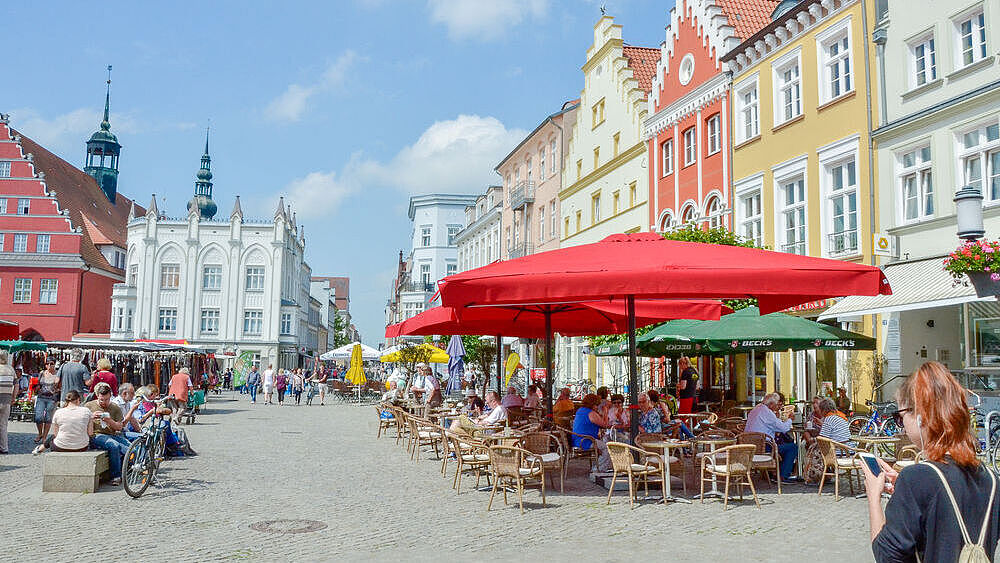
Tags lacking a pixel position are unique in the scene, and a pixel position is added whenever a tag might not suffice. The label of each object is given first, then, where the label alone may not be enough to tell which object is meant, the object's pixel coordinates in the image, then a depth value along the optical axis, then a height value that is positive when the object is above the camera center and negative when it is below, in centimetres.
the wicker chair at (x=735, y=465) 915 -110
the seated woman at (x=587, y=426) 1202 -89
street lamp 1243 +243
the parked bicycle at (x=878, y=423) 1369 -93
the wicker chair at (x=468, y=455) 1043 -122
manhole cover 792 -163
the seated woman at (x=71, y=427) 1025 -87
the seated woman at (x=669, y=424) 1182 -83
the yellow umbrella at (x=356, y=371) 3481 -39
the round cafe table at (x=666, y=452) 948 -100
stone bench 998 -140
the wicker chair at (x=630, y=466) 933 -115
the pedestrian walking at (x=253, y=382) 3738 -101
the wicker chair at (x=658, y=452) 1001 -105
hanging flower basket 1253 +167
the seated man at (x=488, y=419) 1215 -85
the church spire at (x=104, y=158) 7400 +1825
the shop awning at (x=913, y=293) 1420 +143
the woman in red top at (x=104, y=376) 1666 -39
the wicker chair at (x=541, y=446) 1033 -103
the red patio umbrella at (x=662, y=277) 856 +96
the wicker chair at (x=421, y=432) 1423 -123
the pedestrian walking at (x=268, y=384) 3519 -101
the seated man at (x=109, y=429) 1086 -98
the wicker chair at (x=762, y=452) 1015 -108
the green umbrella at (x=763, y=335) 1316 +55
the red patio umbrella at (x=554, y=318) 1369 +86
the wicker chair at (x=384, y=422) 1933 -143
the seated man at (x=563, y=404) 1590 -77
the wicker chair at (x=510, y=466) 911 -114
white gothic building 6088 +564
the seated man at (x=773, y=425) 1089 -75
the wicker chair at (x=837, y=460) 973 -109
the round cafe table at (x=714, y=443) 969 -92
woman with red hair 248 -38
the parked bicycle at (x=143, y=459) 965 -124
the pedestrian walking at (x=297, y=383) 3606 -99
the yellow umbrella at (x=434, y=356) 3142 +28
